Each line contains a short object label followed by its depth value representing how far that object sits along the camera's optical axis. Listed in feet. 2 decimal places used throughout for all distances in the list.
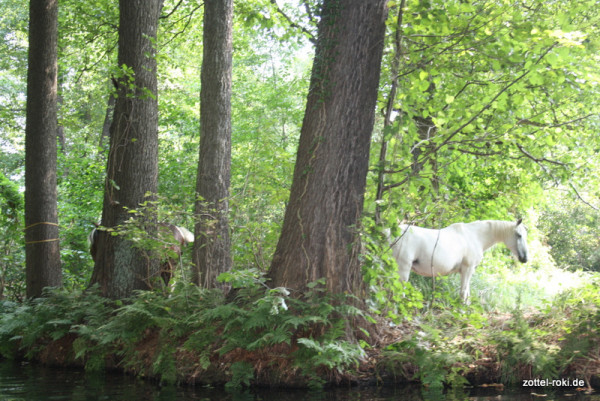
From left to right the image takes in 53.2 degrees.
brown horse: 28.97
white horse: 31.24
